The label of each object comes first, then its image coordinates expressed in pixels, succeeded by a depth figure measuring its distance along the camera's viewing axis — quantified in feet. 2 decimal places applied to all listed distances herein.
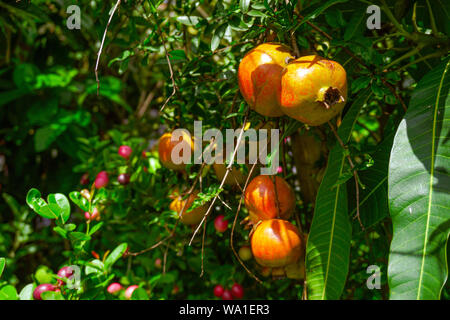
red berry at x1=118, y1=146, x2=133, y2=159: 4.16
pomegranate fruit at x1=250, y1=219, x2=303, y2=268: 2.45
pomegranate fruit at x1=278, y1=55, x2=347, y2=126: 2.10
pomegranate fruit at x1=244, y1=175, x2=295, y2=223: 2.59
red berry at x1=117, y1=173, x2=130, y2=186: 4.03
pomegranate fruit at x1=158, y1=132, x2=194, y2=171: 3.12
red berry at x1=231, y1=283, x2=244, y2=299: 4.04
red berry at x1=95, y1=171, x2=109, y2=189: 4.07
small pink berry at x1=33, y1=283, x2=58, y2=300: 3.12
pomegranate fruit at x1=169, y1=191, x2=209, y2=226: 3.03
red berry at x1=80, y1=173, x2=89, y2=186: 4.99
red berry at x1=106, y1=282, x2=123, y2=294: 3.53
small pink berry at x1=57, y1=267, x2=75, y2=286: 3.08
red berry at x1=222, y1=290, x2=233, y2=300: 4.03
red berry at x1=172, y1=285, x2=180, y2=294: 4.44
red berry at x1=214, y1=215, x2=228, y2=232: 3.31
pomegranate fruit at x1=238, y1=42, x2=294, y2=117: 2.25
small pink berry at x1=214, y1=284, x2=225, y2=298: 4.07
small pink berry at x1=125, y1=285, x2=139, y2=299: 3.40
